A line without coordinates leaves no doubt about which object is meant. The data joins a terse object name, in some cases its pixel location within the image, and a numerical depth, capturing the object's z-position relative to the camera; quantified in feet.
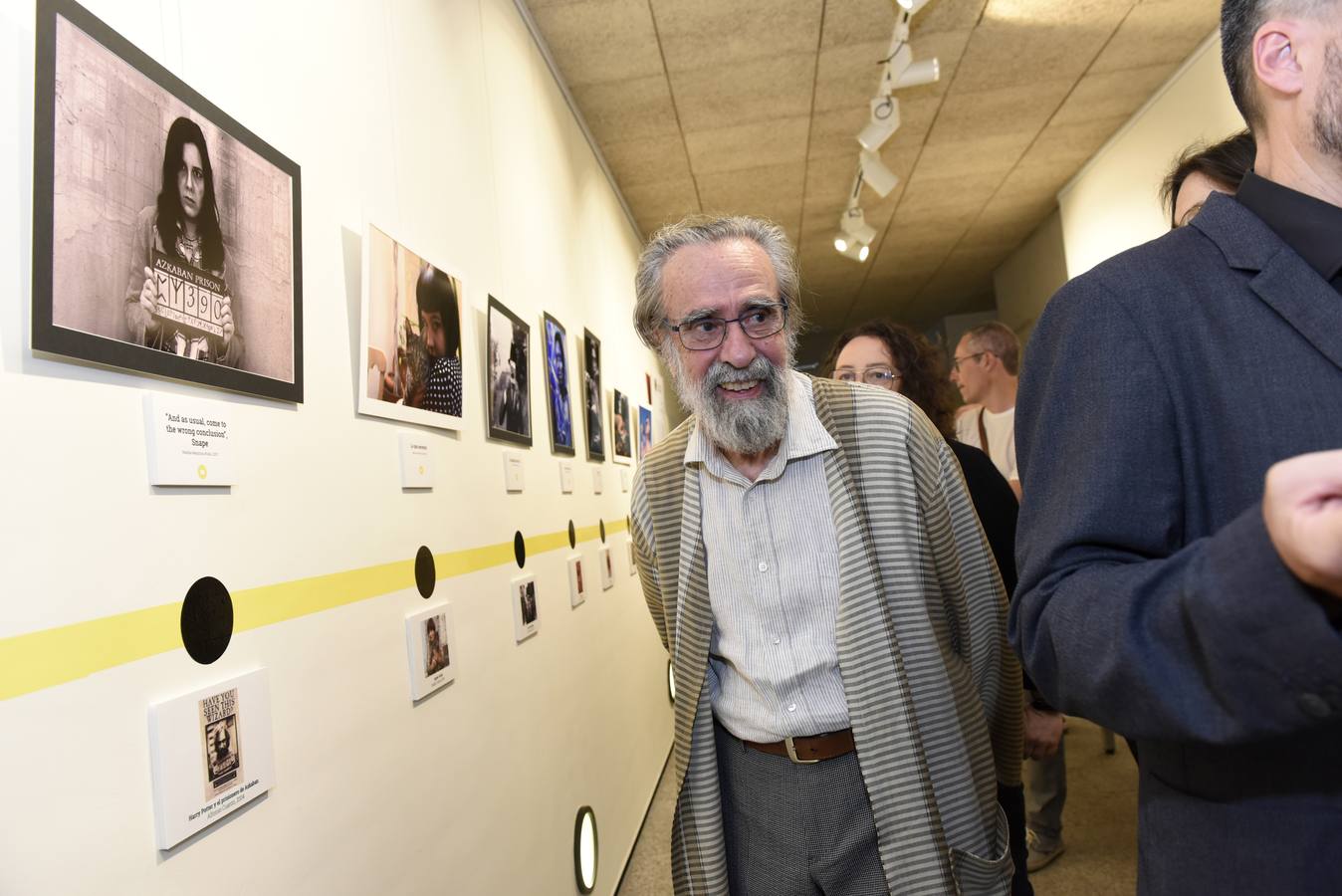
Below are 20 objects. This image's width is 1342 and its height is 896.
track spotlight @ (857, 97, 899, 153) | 15.85
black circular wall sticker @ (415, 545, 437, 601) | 6.31
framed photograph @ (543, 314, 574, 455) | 10.69
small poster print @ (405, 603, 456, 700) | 5.98
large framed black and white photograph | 3.12
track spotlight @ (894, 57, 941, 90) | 14.25
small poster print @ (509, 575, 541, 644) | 8.29
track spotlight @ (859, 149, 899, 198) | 18.49
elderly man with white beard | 4.95
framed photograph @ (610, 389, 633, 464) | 15.46
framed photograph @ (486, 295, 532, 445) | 8.29
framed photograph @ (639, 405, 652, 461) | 18.88
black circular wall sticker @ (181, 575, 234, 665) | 3.77
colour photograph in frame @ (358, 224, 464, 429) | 5.74
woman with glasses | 7.58
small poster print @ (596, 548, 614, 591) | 12.81
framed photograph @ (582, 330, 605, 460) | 13.12
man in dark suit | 2.27
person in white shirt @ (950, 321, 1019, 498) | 13.64
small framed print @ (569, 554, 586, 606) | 10.78
